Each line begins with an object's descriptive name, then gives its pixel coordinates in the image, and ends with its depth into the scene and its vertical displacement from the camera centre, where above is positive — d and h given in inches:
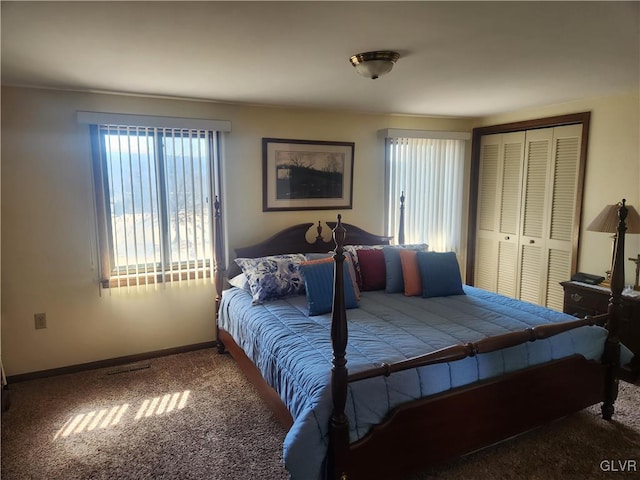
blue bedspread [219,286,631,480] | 70.7 -32.8
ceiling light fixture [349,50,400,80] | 85.3 +27.8
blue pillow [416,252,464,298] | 125.3 -24.6
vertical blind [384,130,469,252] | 167.6 +4.0
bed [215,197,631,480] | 69.0 -35.7
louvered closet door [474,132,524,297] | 165.5 -7.1
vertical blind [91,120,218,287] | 126.1 -2.4
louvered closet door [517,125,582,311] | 145.1 -6.5
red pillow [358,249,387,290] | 134.4 -25.0
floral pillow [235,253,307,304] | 120.7 -25.2
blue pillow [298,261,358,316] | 108.6 -25.0
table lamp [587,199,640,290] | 116.7 -7.6
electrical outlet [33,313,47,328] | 122.1 -37.3
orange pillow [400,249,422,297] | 127.3 -24.9
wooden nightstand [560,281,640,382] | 118.0 -34.1
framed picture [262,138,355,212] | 148.6 +7.3
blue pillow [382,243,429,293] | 131.7 -24.8
